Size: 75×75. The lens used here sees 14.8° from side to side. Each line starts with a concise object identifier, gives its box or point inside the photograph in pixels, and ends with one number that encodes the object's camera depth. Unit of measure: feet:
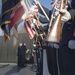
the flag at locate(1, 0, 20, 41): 19.14
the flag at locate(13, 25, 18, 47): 23.28
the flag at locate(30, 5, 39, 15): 21.22
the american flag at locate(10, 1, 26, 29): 20.57
